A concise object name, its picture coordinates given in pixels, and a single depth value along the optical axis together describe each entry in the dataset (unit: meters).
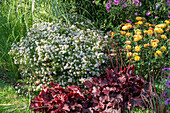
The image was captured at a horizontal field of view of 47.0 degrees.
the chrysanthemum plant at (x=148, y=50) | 3.60
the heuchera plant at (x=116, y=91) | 2.80
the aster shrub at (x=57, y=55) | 3.39
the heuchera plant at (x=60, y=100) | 2.72
